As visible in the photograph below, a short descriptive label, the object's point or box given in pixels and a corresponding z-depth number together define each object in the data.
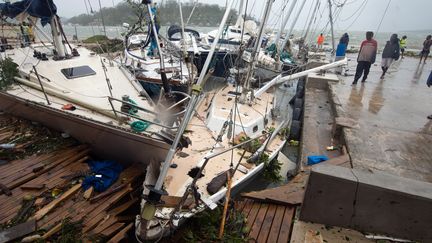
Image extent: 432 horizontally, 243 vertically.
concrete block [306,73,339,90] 11.48
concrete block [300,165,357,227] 3.19
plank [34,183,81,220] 4.06
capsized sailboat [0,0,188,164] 4.91
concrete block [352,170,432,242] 2.99
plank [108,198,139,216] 4.42
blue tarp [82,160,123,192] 4.76
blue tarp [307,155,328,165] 5.54
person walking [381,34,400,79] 10.26
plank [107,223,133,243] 3.87
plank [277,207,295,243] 3.61
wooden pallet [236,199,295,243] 3.68
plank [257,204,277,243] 3.70
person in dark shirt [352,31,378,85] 9.06
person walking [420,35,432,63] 15.65
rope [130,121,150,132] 4.78
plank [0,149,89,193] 4.62
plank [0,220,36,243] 3.64
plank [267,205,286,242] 3.66
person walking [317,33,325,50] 22.64
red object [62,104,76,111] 5.25
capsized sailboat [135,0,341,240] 3.71
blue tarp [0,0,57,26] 6.42
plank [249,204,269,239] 3.75
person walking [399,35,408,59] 18.77
